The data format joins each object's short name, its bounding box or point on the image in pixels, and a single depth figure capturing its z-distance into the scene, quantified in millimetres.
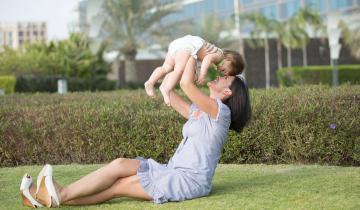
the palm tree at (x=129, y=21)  38875
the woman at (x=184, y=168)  5211
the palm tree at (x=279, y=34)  42969
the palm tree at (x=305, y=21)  45000
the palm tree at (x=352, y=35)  41031
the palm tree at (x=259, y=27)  42969
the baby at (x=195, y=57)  5223
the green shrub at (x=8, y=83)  28969
